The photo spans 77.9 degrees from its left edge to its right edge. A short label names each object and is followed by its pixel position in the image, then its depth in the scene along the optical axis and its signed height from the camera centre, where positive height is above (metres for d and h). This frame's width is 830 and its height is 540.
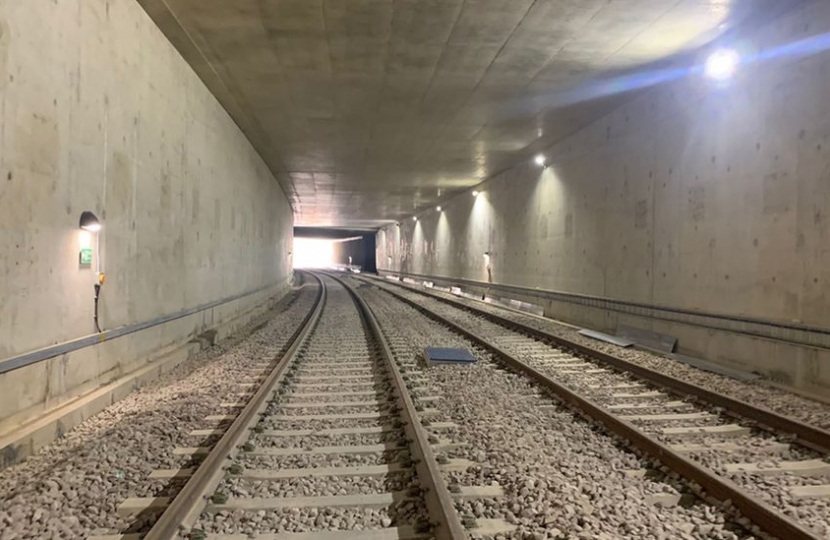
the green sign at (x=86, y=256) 5.67 +0.03
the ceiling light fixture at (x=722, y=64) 7.91 +3.24
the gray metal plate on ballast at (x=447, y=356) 8.32 -1.52
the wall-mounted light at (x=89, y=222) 5.65 +0.40
